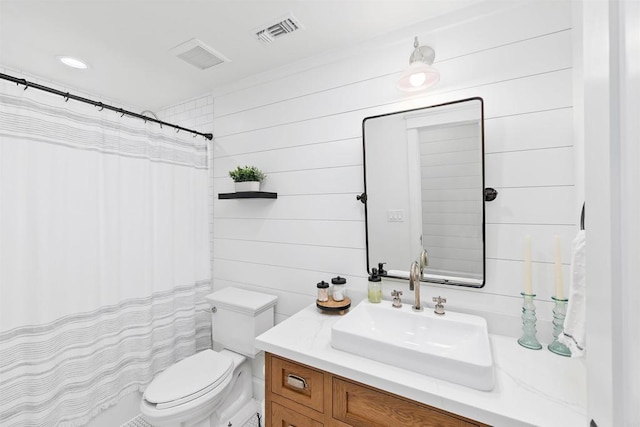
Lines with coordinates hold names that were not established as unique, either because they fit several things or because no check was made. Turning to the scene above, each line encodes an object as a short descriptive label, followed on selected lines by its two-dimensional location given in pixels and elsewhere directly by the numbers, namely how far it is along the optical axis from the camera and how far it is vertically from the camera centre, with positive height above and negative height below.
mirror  1.32 +0.11
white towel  0.79 -0.28
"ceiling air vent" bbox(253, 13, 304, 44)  1.43 +1.02
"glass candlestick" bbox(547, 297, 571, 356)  1.09 -0.46
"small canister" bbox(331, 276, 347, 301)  1.54 -0.43
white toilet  1.38 -0.92
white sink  0.90 -0.53
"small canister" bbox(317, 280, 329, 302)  1.55 -0.45
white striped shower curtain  1.30 -0.24
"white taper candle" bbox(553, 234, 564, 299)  1.09 -0.25
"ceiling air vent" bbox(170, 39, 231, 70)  1.64 +1.02
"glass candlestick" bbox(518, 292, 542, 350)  1.15 -0.48
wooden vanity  0.91 -0.71
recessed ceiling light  1.74 +1.01
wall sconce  1.28 +0.66
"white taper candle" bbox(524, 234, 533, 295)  1.15 -0.24
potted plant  1.89 +0.25
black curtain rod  1.26 +0.63
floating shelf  1.85 +0.13
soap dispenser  1.47 -0.41
